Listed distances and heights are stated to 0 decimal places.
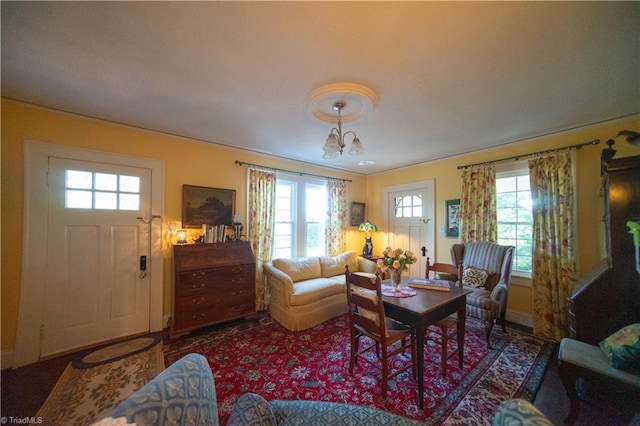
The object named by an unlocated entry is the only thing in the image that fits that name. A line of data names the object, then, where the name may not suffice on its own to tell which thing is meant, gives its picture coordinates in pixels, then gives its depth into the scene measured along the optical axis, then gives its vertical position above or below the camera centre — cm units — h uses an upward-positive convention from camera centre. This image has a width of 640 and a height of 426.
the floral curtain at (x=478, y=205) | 335 +17
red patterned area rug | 175 -145
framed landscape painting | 312 +14
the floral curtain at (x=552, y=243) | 270 -32
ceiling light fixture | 206 +66
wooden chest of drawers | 267 -87
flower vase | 221 -60
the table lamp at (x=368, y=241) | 468 -52
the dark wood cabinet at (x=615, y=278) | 188 -52
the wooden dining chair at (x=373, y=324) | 178 -93
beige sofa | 295 -103
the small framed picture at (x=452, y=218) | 380 -3
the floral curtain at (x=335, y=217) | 451 -2
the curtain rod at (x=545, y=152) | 264 +84
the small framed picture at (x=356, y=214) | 503 +5
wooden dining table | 172 -78
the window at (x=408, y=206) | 443 +21
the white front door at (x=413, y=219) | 421 -6
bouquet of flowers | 219 -43
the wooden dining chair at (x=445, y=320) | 202 -97
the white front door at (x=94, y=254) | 239 -45
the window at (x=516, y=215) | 316 +2
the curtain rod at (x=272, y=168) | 354 +80
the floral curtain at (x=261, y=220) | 356 -7
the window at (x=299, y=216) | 404 -1
